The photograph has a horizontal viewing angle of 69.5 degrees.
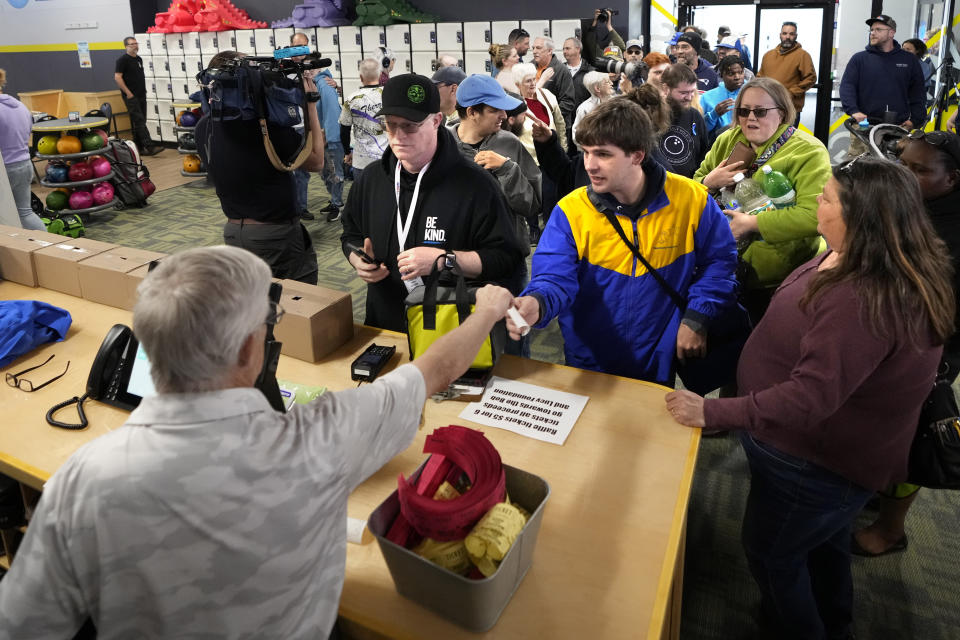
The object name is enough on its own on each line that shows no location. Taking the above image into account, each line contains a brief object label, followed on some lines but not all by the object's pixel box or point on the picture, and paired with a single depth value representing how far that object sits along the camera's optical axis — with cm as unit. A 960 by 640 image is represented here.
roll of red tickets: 125
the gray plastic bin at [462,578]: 120
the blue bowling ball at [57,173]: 676
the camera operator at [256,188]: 302
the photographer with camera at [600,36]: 754
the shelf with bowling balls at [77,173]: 674
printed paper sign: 187
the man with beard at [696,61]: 569
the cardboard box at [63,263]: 276
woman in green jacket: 262
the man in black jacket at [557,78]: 632
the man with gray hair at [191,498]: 97
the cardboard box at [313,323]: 221
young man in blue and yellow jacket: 213
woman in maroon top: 149
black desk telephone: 202
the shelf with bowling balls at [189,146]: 890
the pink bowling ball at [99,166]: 700
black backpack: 733
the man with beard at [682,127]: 370
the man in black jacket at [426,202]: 227
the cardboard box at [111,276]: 260
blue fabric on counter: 227
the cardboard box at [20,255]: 289
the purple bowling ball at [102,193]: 700
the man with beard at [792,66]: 720
